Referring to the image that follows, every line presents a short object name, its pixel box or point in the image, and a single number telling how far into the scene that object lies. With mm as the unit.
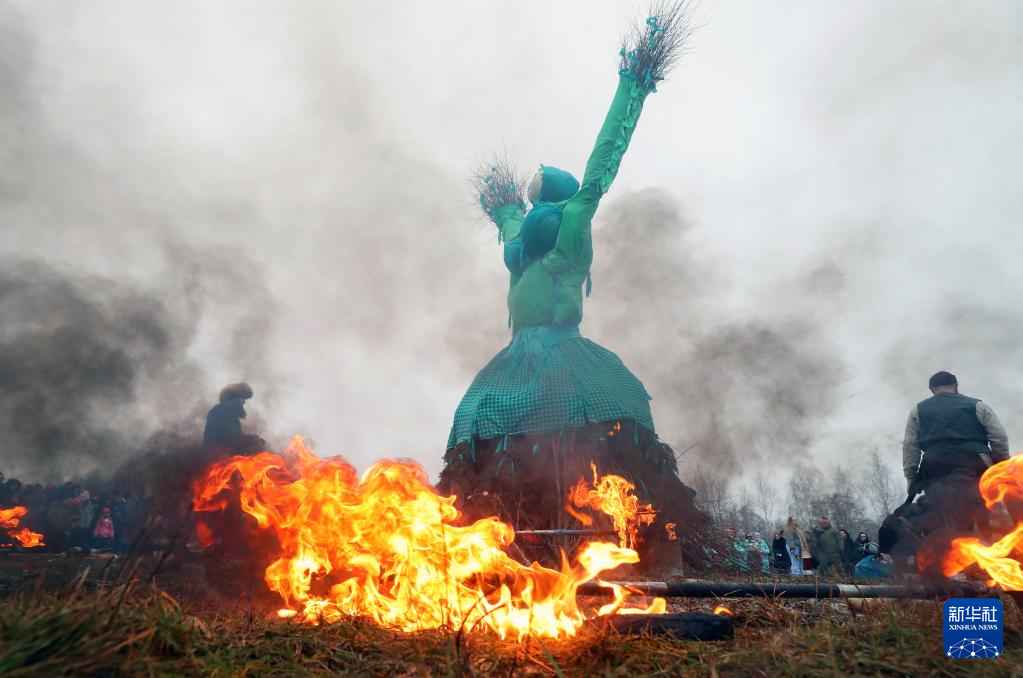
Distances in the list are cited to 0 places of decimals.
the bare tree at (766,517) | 49712
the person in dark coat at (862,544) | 11289
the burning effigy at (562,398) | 7734
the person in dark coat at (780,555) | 11559
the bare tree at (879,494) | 50881
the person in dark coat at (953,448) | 5910
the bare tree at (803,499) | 53938
